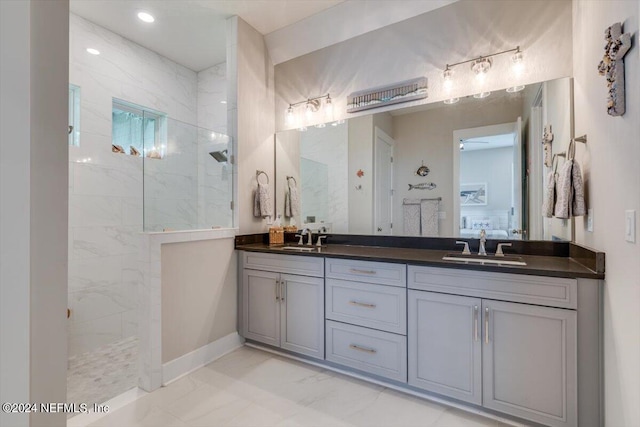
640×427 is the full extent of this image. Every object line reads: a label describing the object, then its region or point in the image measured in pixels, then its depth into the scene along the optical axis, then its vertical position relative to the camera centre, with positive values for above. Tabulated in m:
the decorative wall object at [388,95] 2.54 +1.07
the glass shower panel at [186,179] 2.32 +0.31
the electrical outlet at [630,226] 1.13 -0.04
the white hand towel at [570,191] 1.72 +0.14
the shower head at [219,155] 2.76 +0.55
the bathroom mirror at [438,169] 2.11 +0.39
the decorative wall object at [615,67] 1.20 +0.61
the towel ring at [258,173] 3.08 +0.43
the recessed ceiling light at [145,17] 2.79 +1.85
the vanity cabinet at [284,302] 2.37 -0.72
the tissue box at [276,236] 3.07 -0.20
